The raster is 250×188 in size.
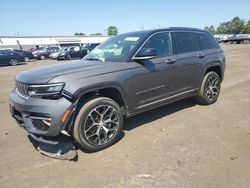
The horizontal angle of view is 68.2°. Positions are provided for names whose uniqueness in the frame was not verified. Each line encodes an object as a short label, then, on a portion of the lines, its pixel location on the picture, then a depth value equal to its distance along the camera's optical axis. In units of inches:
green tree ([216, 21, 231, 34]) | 3726.6
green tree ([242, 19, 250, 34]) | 3119.5
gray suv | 102.2
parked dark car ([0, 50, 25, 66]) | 643.9
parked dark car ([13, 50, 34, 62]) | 828.6
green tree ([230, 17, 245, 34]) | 3430.8
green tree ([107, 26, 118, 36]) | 4068.2
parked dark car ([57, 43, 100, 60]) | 758.4
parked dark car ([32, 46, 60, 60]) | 891.7
